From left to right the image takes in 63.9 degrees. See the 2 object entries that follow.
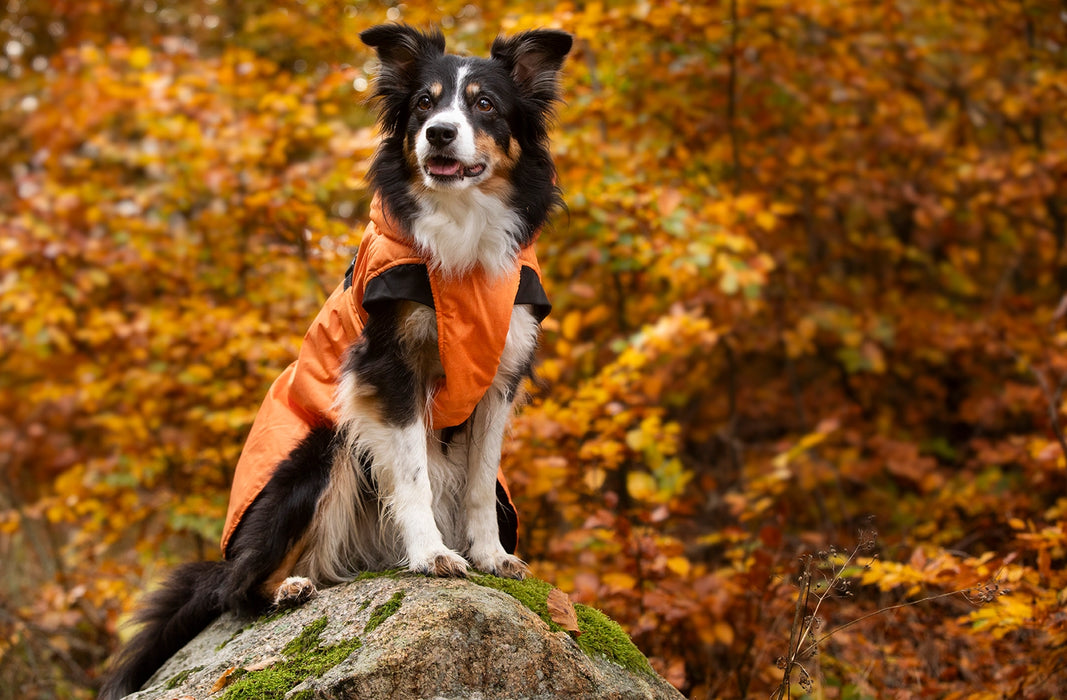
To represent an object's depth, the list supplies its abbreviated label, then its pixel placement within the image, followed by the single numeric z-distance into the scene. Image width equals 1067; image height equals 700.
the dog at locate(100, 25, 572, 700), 2.74
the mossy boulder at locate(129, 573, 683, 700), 2.28
